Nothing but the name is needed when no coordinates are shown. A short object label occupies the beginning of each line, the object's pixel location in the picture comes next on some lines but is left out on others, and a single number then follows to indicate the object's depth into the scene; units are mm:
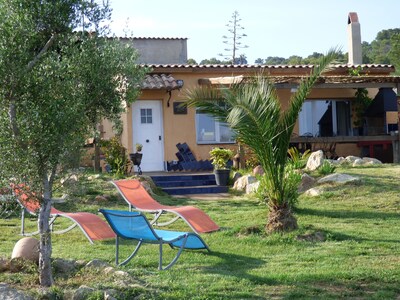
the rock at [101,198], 16688
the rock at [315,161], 18297
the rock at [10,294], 8023
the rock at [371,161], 19809
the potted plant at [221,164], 19891
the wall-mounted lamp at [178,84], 22612
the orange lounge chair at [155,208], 12438
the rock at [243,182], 18695
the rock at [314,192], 16184
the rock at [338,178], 16625
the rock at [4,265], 9760
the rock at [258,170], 19094
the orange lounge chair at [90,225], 11695
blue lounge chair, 9789
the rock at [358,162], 19547
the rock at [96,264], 9406
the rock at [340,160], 19962
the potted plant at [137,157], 20625
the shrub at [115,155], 19812
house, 22891
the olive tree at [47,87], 8328
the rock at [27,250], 9930
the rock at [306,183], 16906
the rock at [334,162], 19269
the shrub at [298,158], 17641
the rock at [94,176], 18619
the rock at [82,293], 8039
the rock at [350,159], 19920
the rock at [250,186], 17923
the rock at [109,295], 7893
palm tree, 12305
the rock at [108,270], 9070
